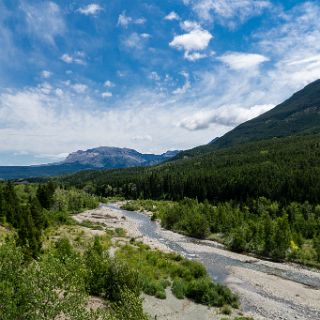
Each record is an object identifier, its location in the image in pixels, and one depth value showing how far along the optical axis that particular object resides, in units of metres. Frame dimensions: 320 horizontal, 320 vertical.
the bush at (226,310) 42.03
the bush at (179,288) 46.41
